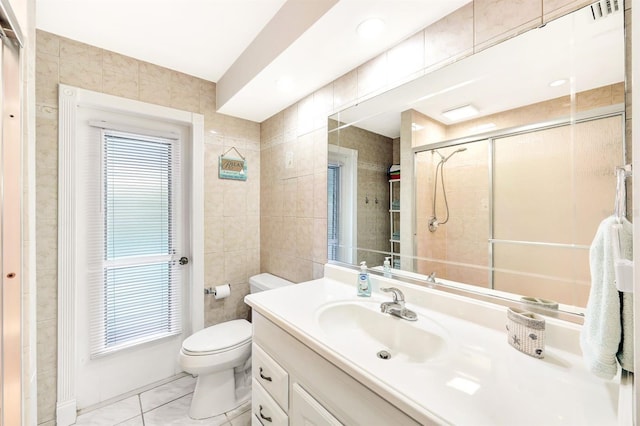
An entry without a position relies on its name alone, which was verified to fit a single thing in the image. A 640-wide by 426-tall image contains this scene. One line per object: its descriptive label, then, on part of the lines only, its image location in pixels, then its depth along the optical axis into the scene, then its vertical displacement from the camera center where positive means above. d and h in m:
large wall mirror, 0.71 +0.18
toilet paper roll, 1.97 -0.62
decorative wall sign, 2.07 +0.40
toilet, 1.46 -0.91
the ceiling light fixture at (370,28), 1.03 +0.80
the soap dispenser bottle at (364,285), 1.21 -0.35
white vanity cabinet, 0.64 -0.56
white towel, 0.47 -0.21
